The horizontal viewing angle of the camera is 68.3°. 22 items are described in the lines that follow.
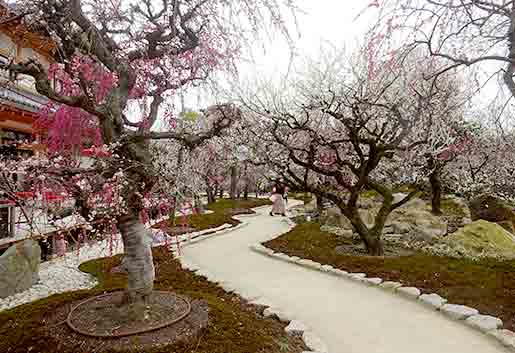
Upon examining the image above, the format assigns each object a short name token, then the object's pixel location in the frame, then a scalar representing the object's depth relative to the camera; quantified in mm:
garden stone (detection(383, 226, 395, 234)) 10865
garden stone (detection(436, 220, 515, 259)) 7902
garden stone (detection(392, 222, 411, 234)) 10602
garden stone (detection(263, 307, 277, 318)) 4805
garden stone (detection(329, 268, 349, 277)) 6660
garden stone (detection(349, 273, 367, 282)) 6332
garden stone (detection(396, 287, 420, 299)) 5397
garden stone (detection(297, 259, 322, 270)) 7328
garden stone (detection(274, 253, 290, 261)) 8205
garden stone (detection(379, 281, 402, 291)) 5766
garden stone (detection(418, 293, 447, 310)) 4992
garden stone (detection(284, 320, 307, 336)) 4261
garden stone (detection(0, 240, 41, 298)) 5980
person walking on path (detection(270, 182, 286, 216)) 17922
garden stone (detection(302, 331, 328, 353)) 3846
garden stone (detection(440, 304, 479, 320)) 4605
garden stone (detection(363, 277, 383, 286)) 6055
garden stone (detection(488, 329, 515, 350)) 3886
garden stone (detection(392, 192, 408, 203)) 13280
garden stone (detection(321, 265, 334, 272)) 7050
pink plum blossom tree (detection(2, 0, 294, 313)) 3586
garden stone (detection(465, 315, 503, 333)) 4262
